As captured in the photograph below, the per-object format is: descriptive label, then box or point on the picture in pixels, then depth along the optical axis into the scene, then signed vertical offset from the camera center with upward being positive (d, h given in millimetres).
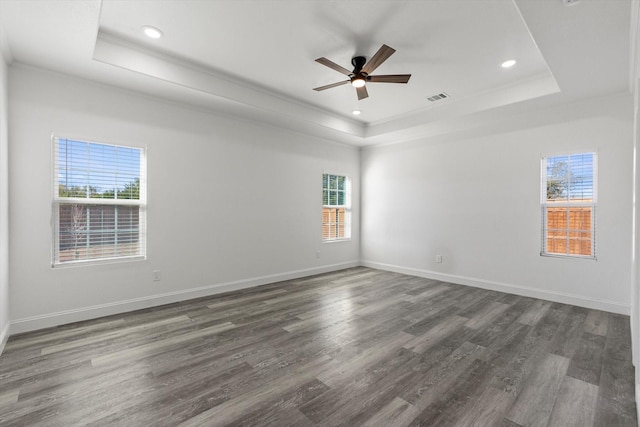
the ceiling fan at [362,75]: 3054 +1506
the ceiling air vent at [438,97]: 4367 +1750
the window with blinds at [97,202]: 3256 +85
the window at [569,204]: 3908 +124
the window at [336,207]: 6090 +83
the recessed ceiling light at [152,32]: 2834 +1747
